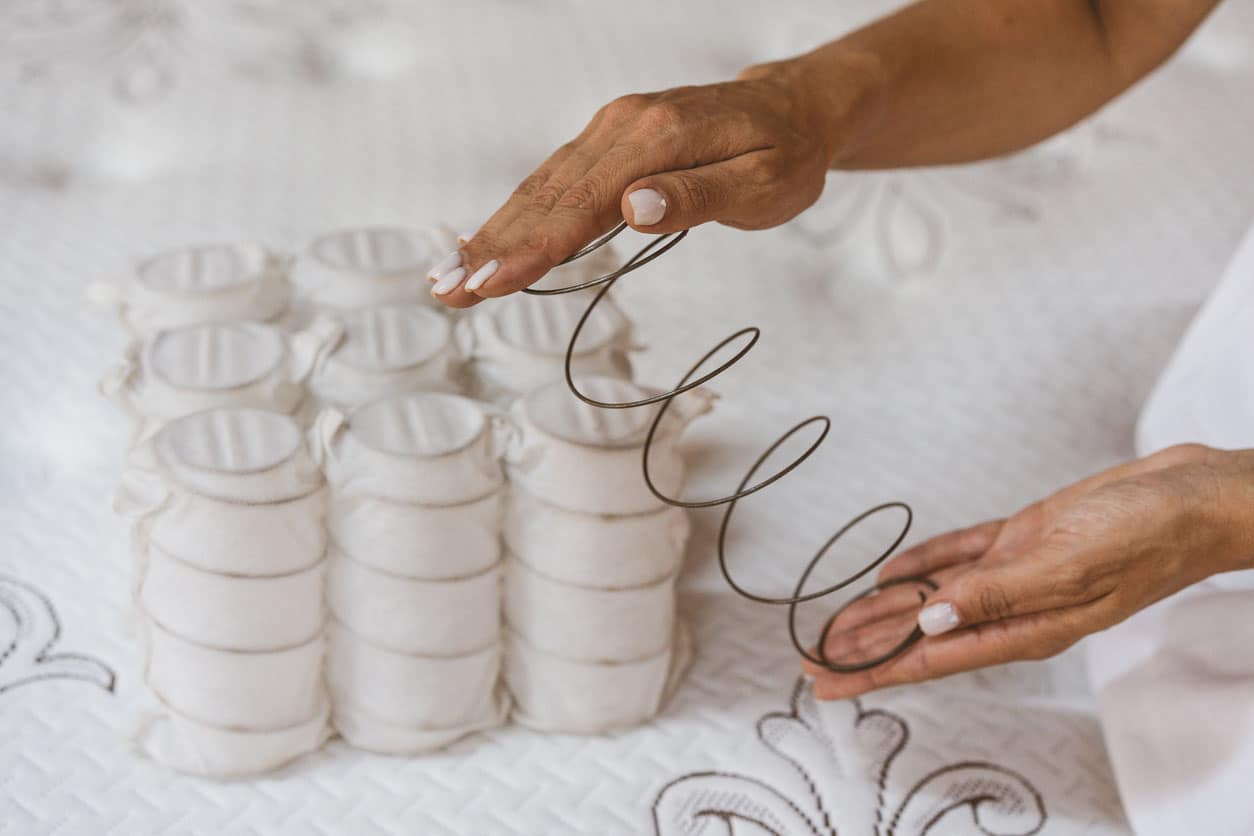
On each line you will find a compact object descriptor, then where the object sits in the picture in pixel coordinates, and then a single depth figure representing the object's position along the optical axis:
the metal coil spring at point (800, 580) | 0.49
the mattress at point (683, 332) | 0.58
